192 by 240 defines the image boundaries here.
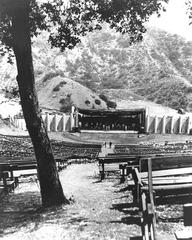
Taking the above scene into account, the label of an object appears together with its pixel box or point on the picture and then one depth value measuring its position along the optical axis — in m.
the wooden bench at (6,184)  14.29
